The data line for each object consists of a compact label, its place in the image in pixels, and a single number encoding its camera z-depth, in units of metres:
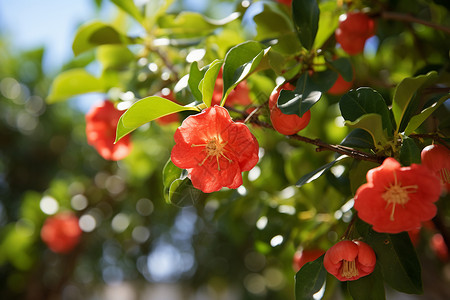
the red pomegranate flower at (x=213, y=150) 0.42
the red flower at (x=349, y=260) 0.42
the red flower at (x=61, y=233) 1.01
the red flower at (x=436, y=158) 0.42
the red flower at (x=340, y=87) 0.54
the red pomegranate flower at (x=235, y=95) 0.51
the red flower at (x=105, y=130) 0.58
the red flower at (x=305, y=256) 0.53
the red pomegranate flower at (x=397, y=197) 0.39
